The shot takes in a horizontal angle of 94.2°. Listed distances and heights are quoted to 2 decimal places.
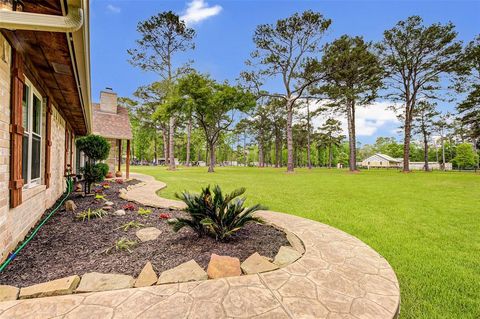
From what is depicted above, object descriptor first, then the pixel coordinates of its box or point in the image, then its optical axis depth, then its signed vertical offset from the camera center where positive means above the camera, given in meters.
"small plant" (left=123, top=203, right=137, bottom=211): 4.47 -0.93
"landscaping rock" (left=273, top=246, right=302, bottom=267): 2.27 -1.03
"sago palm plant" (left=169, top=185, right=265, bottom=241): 2.76 -0.70
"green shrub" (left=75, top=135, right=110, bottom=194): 7.23 +0.48
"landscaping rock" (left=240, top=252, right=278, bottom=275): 2.09 -1.02
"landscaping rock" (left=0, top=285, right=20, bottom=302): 1.68 -1.02
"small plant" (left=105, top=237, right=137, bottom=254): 2.59 -1.01
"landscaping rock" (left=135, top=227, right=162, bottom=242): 2.95 -1.01
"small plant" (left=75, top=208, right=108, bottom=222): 3.78 -0.94
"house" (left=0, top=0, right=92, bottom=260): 1.71 +1.02
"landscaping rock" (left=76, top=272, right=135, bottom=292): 1.81 -1.03
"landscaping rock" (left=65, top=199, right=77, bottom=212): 4.36 -0.89
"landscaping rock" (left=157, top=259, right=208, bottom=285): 1.93 -1.02
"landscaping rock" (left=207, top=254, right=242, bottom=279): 2.01 -0.99
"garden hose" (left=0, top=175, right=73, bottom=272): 2.22 -0.99
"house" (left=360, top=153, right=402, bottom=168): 47.06 -0.23
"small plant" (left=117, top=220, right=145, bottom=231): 3.35 -0.99
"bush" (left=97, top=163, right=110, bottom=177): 6.04 -0.20
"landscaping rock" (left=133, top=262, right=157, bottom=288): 1.87 -1.02
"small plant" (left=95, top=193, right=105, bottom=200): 5.37 -0.87
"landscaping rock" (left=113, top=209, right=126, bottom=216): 4.06 -0.95
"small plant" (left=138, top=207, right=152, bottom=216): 4.11 -0.95
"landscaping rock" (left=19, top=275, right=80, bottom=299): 1.72 -1.01
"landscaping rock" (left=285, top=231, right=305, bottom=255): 2.62 -1.03
